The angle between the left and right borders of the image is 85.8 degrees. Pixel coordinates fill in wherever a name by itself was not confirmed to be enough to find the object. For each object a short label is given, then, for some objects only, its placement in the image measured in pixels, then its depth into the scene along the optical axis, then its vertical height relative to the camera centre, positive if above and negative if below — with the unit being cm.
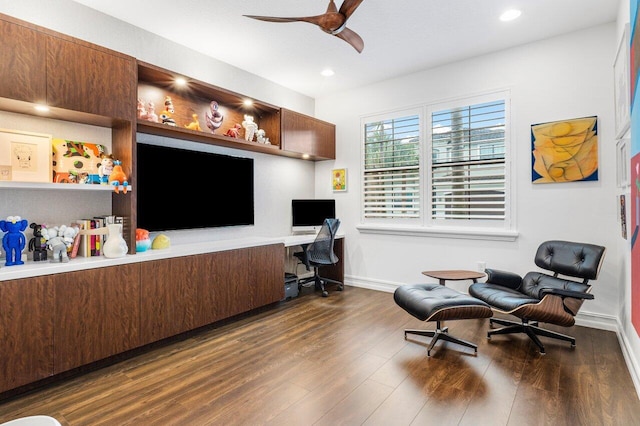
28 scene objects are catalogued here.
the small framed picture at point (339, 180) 529 +50
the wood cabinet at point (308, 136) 454 +109
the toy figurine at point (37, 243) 248 -22
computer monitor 513 -1
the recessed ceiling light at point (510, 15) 317 +185
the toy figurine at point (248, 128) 420 +103
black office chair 461 -50
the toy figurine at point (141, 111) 316 +94
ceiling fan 232 +137
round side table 353 -67
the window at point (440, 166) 404 +59
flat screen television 330 +25
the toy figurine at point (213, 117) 385 +107
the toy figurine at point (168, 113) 333 +100
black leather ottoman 267 -75
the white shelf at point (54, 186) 229 +19
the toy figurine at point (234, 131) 400 +95
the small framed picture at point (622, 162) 271 +42
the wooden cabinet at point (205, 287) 290 -73
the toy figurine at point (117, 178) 281 +28
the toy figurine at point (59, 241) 253 -21
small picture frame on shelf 236 +41
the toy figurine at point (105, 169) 283 +36
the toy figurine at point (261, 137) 435 +95
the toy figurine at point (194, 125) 359 +93
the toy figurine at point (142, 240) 304 -25
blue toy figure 231 -18
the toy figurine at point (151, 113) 321 +94
